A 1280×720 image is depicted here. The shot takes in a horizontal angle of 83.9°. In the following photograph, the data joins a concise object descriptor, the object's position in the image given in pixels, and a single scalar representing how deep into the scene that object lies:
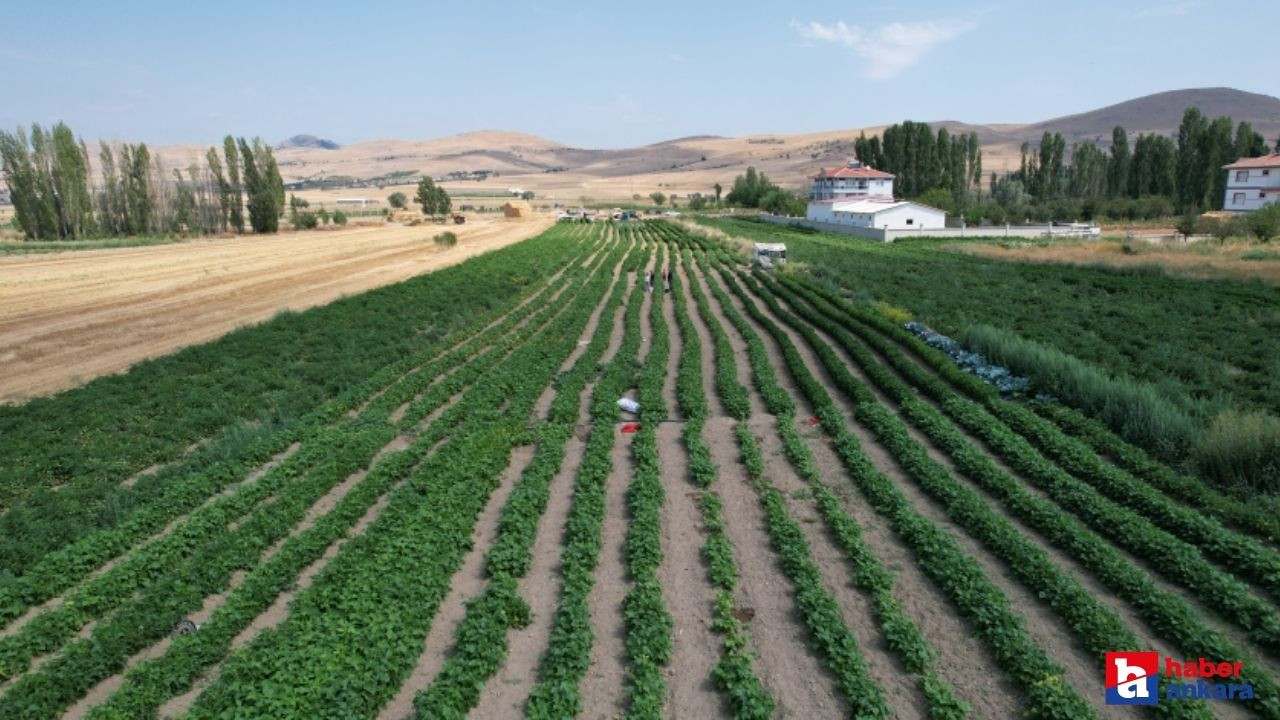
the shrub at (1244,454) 10.98
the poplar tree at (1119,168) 84.62
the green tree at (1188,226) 54.19
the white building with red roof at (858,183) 74.75
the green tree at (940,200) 77.69
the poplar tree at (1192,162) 72.81
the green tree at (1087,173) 92.00
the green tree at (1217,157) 70.88
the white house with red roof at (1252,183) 65.12
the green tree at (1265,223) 47.66
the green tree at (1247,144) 74.69
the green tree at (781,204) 91.12
